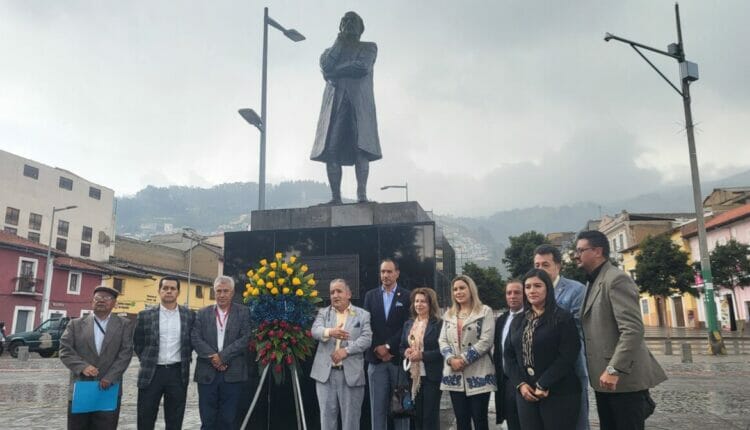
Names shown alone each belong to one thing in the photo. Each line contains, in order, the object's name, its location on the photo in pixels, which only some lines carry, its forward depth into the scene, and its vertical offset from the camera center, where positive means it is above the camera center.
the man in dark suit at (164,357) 5.32 -0.33
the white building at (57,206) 45.94 +10.37
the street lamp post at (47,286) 35.17 +2.45
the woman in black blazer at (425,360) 5.21 -0.37
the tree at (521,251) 37.81 +4.63
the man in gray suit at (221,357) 5.46 -0.35
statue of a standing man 8.70 +3.27
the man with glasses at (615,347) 3.79 -0.20
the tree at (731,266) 26.97 +2.45
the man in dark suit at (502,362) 4.90 -0.38
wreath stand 5.76 -0.82
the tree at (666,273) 25.86 +2.05
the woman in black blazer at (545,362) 4.00 -0.32
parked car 24.66 -0.75
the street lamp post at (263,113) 12.14 +4.63
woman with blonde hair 4.93 -0.37
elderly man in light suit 5.46 -0.43
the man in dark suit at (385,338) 5.56 -0.18
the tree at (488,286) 37.22 +2.23
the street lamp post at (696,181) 16.75 +4.10
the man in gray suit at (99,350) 4.92 -0.24
